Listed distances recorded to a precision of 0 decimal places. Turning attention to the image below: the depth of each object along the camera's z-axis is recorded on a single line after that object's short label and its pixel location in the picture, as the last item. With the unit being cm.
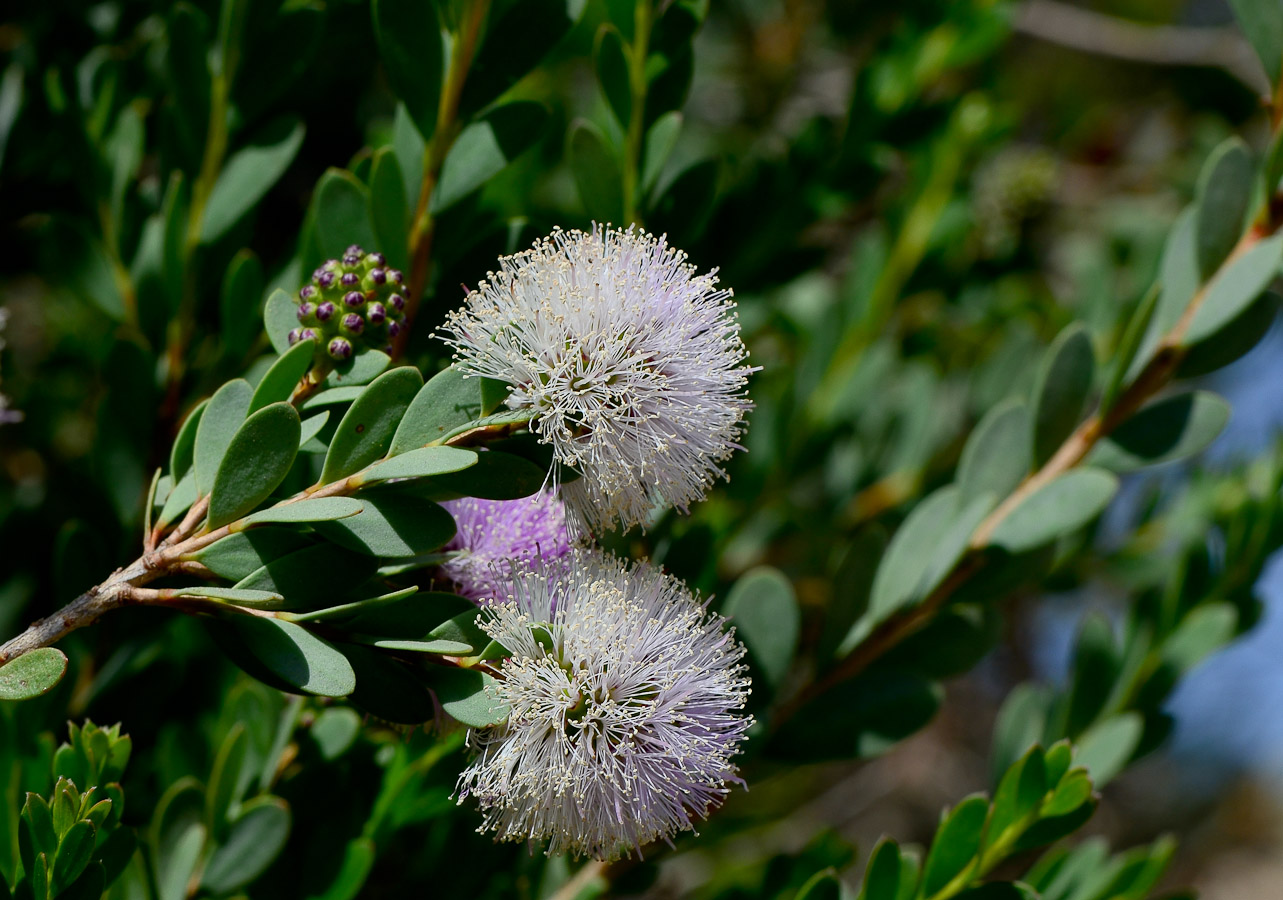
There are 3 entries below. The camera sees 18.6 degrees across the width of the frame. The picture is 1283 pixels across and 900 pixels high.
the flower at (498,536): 45
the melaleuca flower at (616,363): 44
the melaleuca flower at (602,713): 44
